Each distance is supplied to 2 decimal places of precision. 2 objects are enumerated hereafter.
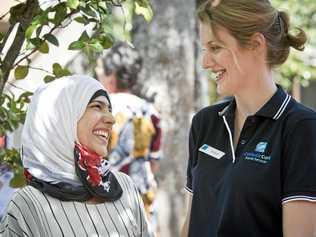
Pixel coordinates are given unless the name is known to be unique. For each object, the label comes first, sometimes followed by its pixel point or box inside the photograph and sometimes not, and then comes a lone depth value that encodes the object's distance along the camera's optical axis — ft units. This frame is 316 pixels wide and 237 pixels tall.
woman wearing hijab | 10.10
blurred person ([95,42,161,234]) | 23.22
